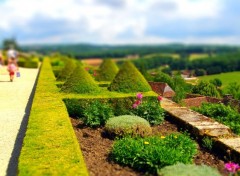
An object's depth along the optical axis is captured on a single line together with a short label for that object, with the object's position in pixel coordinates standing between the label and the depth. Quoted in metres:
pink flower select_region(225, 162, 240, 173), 5.65
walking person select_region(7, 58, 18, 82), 21.28
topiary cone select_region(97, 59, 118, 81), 18.22
